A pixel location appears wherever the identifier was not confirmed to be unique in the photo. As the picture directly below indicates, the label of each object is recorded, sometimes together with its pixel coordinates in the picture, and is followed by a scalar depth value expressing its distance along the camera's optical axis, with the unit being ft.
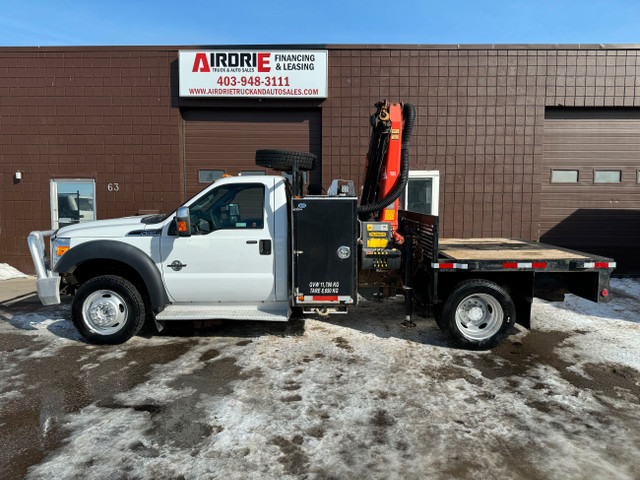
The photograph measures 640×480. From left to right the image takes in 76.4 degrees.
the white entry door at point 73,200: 33.22
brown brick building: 32.07
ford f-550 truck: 16.21
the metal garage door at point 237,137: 33.32
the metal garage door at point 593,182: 33.14
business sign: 31.17
